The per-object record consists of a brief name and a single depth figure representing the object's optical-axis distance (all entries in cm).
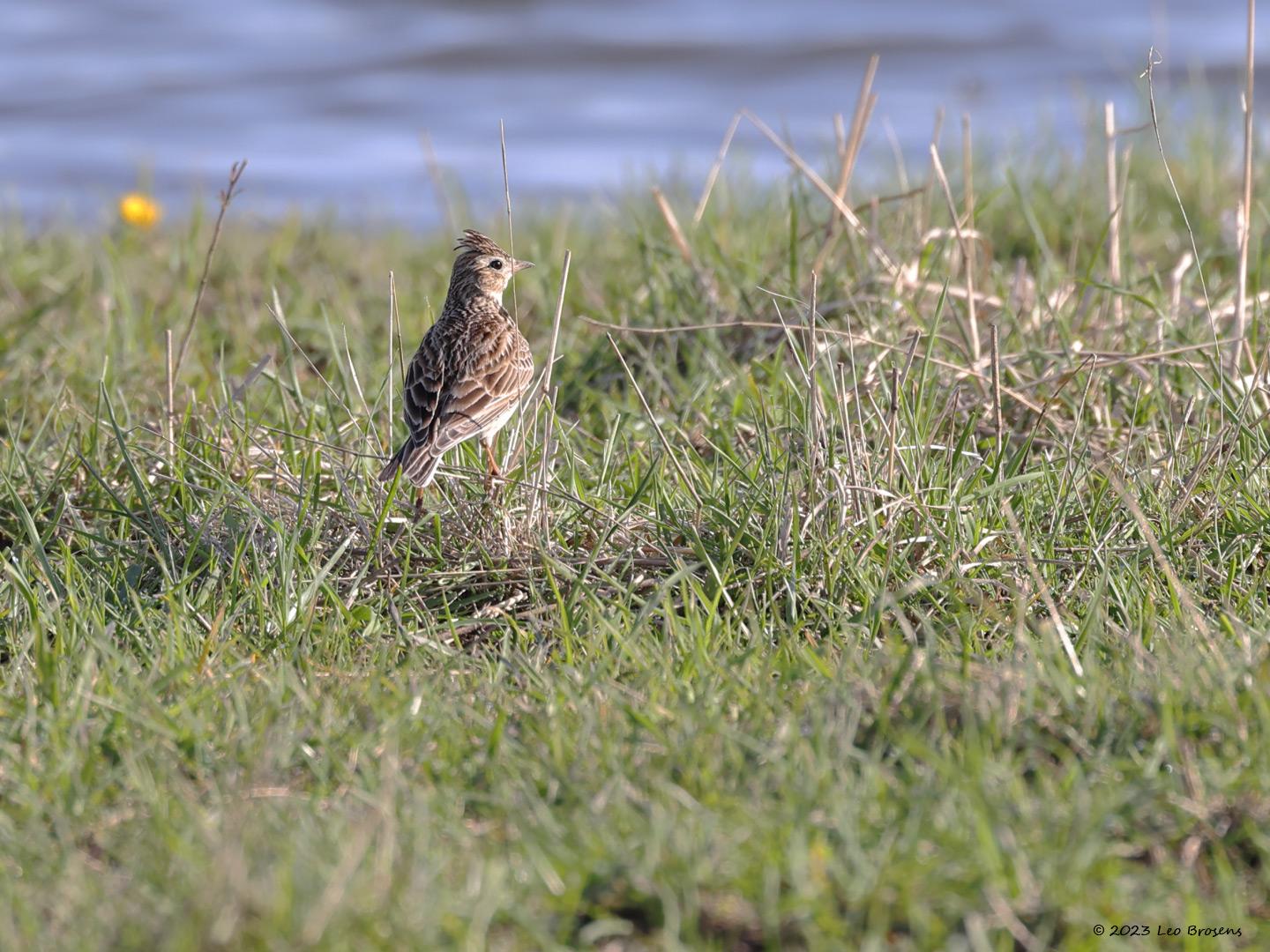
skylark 888
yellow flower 1628
